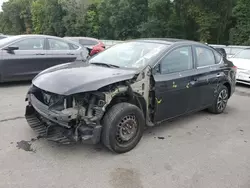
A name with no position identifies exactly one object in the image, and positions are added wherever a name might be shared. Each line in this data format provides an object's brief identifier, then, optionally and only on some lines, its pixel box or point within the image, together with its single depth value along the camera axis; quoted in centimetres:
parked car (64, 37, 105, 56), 943
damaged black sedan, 246
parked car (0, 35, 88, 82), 512
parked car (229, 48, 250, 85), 636
